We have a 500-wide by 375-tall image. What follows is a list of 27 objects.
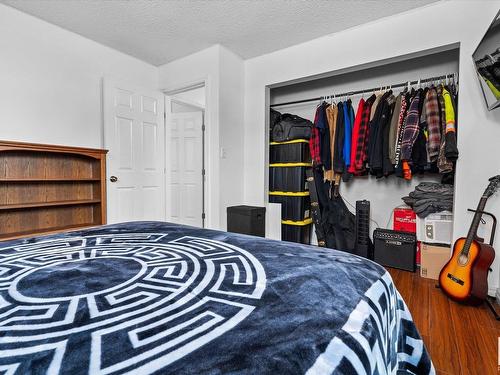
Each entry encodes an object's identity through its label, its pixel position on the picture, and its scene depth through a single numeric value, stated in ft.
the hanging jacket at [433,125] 7.75
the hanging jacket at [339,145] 9.63
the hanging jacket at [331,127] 9.91
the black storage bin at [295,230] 10.46
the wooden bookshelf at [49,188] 7.75
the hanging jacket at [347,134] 9.53
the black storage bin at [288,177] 10.40
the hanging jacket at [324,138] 10.01
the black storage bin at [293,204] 10.42
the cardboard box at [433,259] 7.87
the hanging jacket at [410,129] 8.05
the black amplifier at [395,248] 8.58
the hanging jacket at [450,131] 7.17
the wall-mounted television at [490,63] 5.70
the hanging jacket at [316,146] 10.12
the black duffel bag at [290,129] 10.53
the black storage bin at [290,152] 10.40
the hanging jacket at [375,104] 9.08
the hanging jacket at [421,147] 8.08
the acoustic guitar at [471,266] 6.15
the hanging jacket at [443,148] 7.47
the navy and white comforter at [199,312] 1.40
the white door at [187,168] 13.23
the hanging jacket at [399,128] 8.35
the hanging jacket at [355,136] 9.29
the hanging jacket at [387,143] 8.63
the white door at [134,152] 9.80
